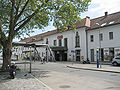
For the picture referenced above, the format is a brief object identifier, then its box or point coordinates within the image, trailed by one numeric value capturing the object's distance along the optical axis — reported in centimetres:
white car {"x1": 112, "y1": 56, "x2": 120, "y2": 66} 2399
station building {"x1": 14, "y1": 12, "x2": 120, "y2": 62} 3092
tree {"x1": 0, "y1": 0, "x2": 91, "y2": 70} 1425
